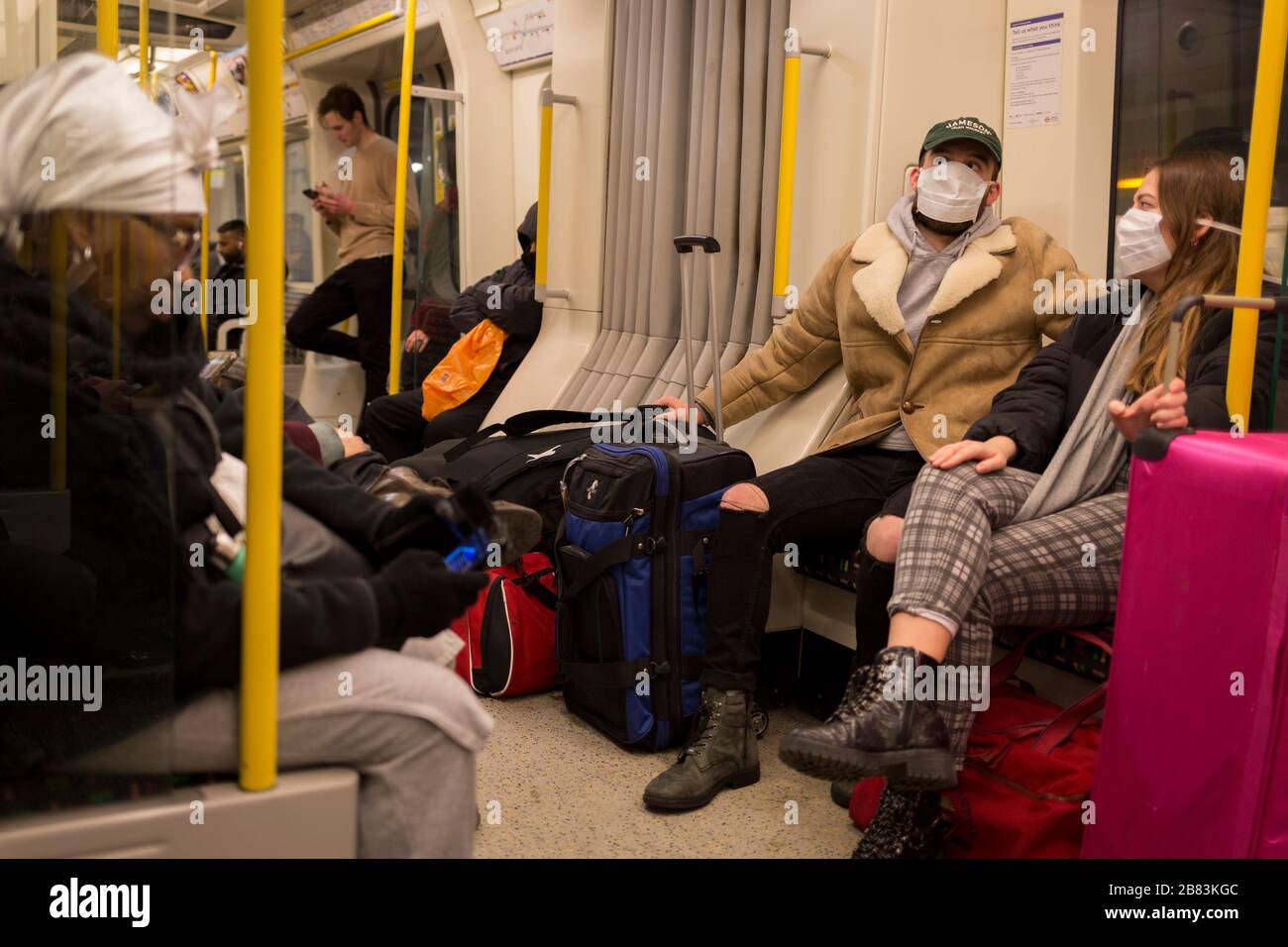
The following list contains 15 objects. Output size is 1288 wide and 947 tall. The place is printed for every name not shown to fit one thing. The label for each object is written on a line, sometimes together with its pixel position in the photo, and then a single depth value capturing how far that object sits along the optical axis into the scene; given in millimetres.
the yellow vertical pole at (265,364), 1253
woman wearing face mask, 2176
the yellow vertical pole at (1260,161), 2178
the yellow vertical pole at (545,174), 5090
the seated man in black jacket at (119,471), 1247
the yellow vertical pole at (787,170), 3496
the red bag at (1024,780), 2336
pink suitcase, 1880
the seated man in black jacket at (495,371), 5234
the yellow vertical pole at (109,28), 1483
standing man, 6945
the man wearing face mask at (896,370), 2998
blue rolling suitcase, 3111
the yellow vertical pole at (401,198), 5320
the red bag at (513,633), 3549
